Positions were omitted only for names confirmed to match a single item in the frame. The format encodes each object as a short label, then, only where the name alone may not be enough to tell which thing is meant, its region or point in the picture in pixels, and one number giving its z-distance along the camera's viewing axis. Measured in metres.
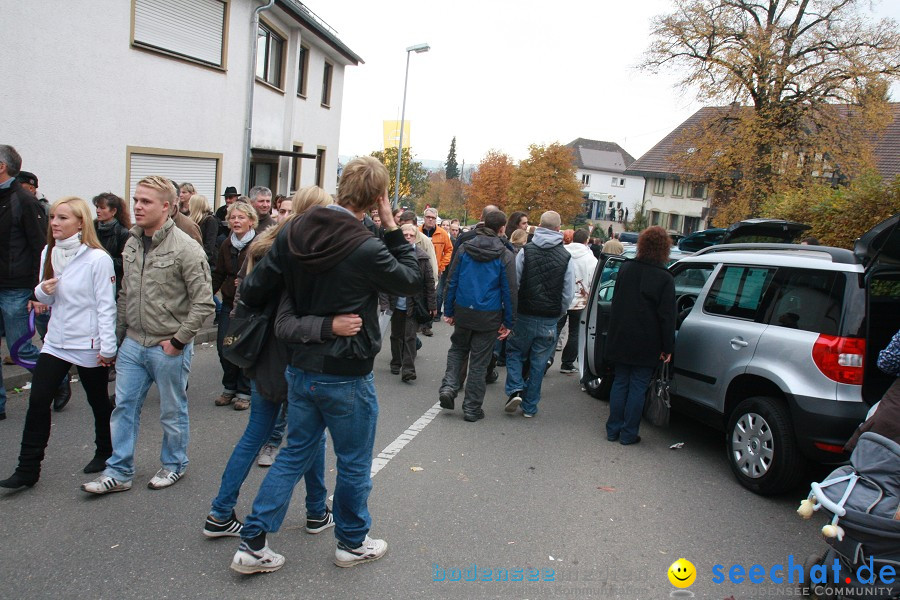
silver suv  4.50
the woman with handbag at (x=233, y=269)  6.27
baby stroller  3.20
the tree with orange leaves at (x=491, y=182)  61.59
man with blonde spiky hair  4.18
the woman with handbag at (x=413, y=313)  7.93
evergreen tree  131.25
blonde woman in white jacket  4.20
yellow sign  28.16
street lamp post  25.73
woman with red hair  5.83
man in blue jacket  6.43
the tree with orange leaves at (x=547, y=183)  50.69
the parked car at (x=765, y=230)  6.98
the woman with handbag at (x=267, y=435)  3.58
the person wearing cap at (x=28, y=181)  6.98
